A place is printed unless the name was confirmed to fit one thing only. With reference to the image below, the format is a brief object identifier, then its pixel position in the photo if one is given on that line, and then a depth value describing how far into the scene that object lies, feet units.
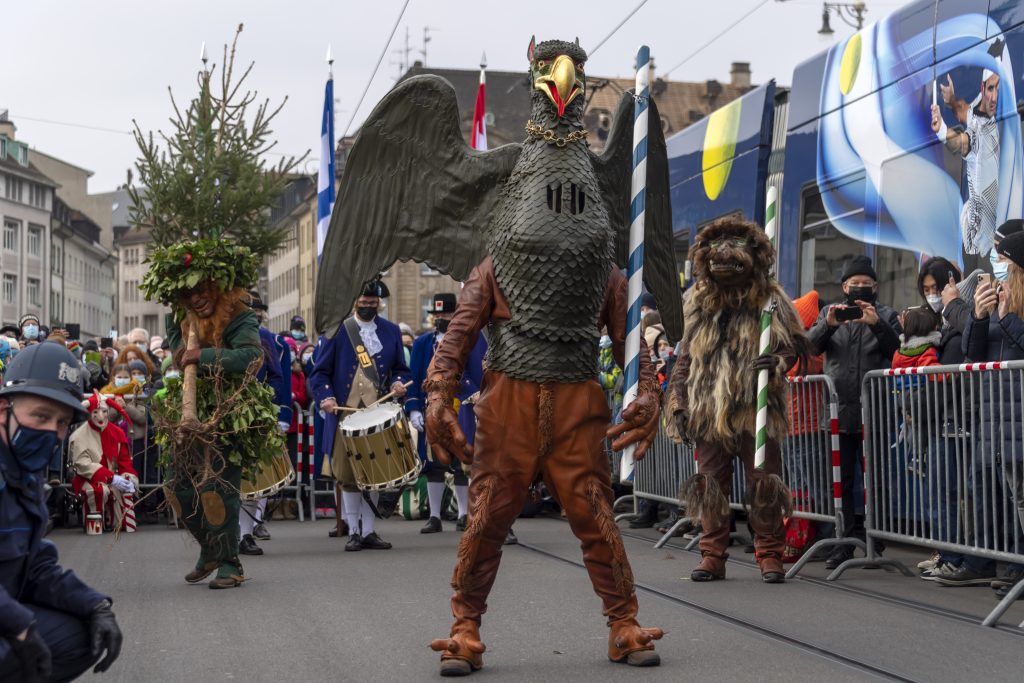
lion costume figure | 30.01
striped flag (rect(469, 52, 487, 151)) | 59.88
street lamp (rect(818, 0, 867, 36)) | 124.47
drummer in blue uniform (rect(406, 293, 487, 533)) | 41.55
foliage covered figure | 29.71
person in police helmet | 14.97
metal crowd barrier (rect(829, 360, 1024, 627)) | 26.37
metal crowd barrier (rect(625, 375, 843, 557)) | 32.35
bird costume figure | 21.12
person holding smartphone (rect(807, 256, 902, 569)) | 32.17
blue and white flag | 50.15
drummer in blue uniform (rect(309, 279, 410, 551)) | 38.52
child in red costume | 45.47
